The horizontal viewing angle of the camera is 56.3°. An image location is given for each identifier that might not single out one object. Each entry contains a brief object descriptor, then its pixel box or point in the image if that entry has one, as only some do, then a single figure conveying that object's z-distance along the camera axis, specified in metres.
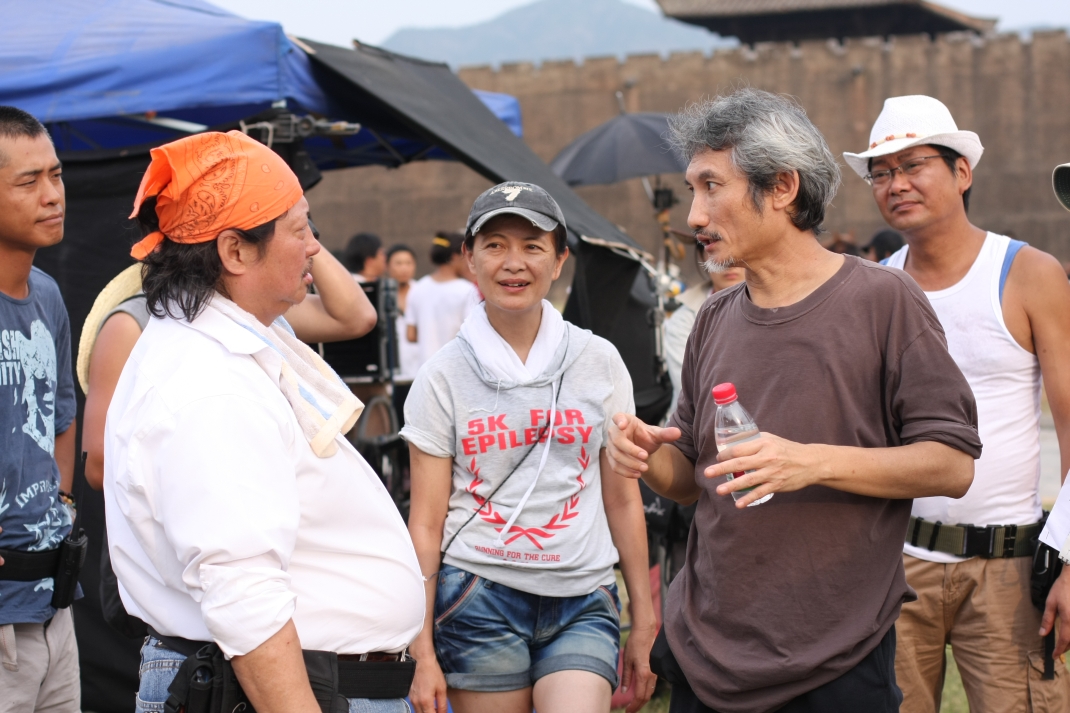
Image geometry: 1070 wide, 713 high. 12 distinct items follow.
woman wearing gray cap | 2.66
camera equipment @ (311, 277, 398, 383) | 6.53
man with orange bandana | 1.69
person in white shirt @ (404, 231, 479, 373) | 8.28
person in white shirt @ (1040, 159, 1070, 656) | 2.62
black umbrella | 7.44
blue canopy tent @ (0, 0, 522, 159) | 4.25
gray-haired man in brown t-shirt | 1.99
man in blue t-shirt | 2.70
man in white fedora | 2.79
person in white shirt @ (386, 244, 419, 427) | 7.78
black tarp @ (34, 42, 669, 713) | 4.21
